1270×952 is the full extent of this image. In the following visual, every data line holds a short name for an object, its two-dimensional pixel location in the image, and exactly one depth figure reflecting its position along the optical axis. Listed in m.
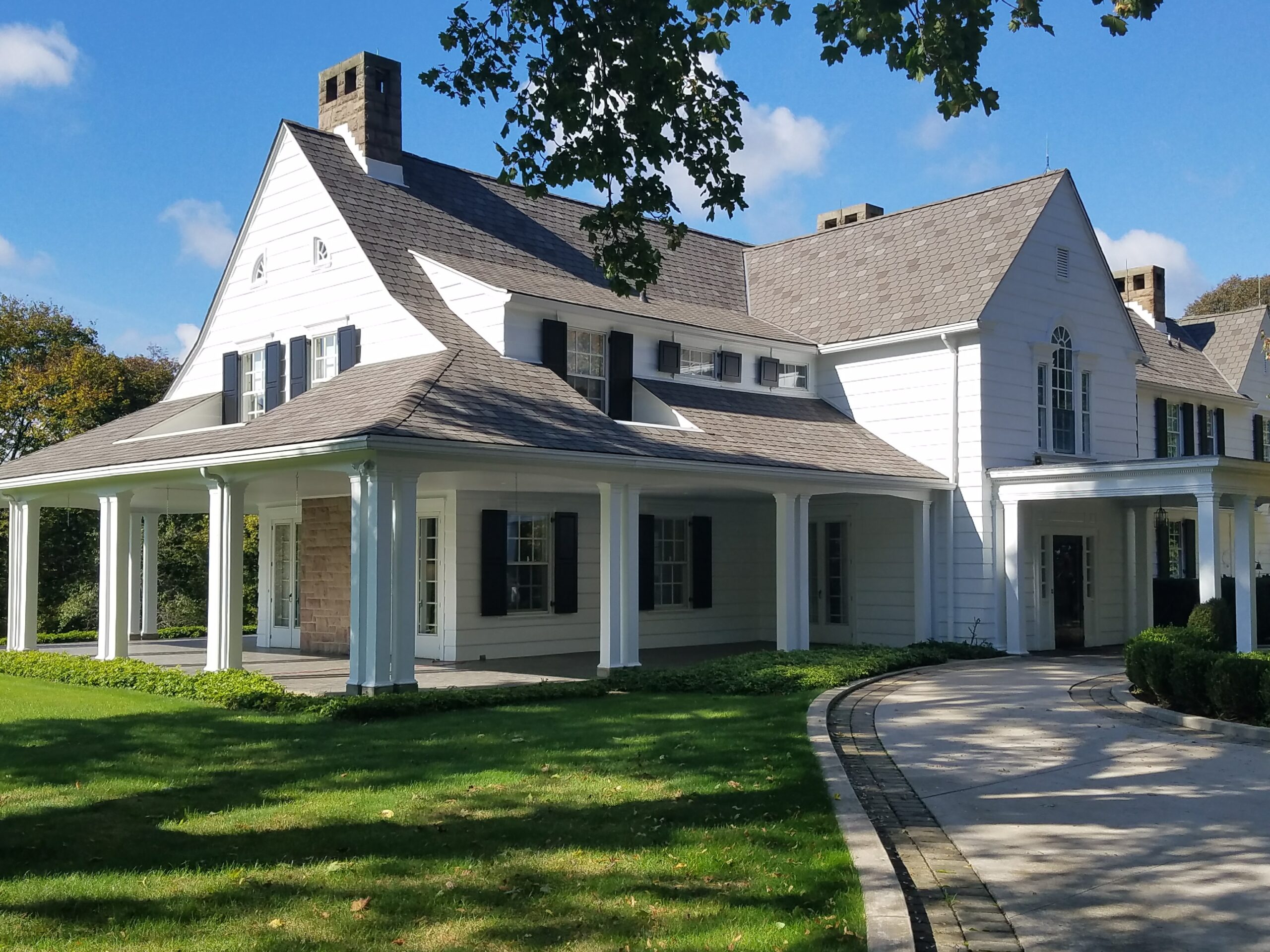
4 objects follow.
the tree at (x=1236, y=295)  50.97
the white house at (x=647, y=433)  15.94
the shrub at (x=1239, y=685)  11.02
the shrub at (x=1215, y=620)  16.59
